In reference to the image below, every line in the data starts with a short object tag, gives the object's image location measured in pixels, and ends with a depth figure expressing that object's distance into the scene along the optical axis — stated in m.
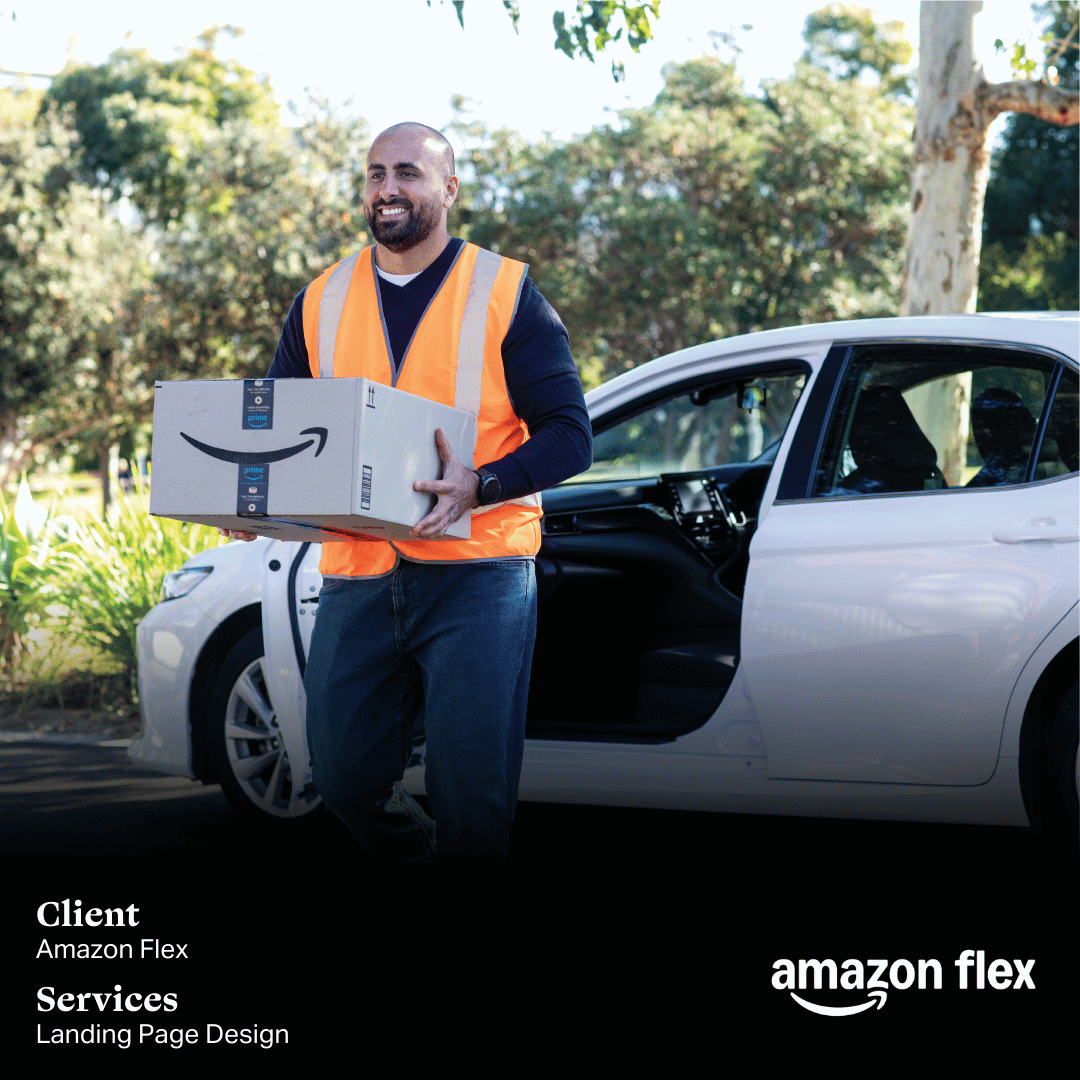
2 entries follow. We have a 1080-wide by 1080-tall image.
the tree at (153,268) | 22.52
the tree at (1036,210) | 27.69
